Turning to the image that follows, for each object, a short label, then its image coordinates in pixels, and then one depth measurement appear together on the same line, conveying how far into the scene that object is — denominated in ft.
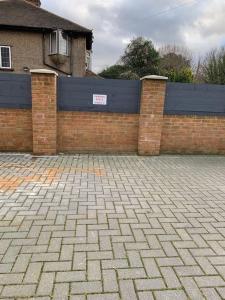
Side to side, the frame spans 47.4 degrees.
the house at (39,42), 59.98
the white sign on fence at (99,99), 23.56
